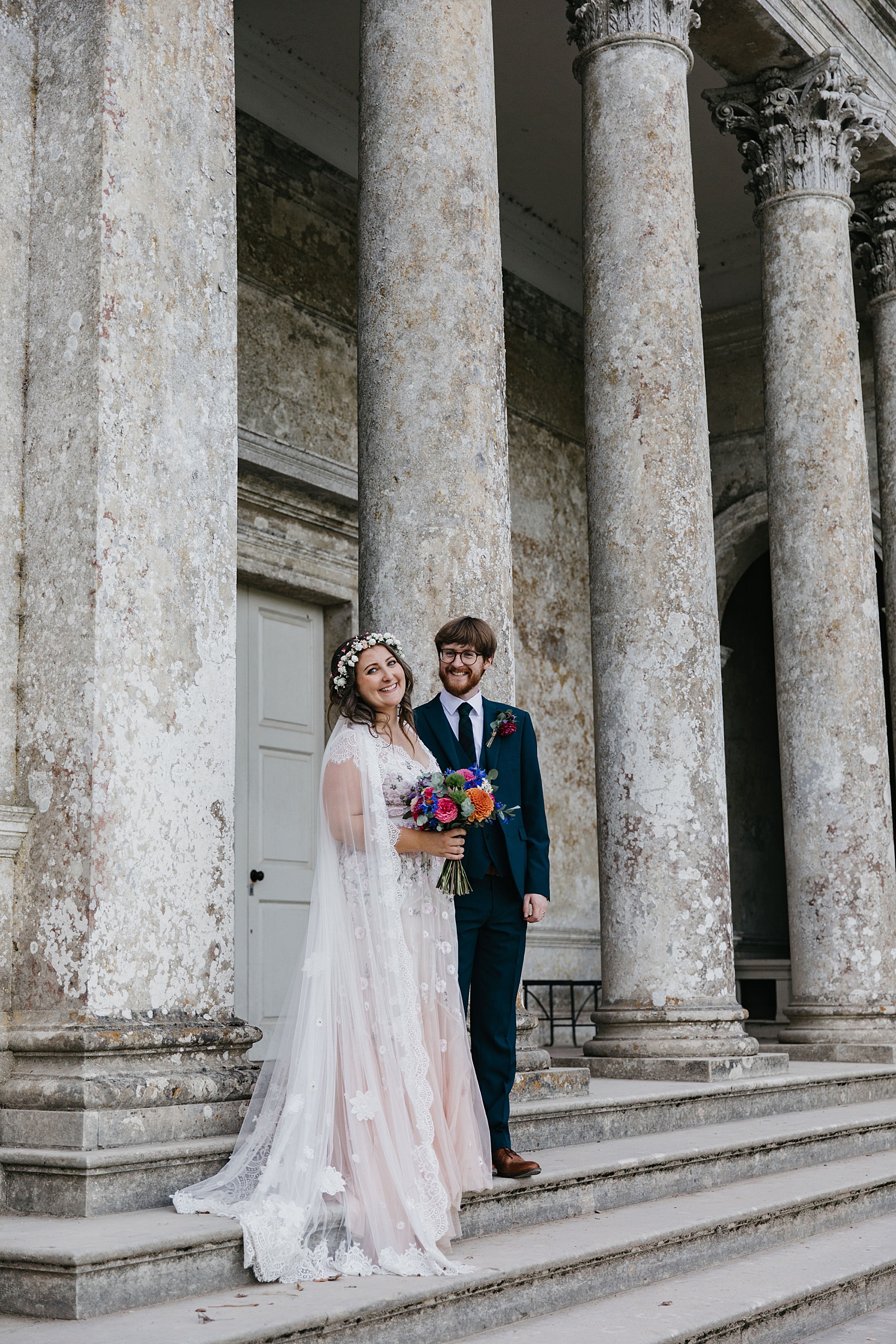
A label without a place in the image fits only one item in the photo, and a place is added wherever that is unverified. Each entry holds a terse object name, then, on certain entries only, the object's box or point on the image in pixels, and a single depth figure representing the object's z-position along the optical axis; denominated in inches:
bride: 141.6
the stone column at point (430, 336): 206.4
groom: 169.5
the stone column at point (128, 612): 152.3
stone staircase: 120.3
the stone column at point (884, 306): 420.8
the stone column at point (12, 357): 158.9
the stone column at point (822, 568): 337.7
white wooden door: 353.4
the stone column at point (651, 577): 261.1
